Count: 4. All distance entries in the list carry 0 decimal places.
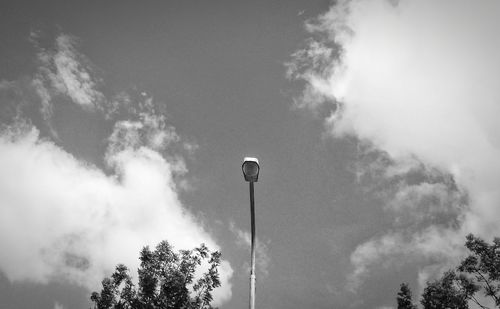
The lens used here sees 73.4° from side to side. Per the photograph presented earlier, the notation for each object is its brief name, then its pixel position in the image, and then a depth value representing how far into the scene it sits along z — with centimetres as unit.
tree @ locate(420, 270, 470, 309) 2342
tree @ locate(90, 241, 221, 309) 2252
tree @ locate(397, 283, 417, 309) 3255
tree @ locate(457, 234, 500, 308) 2139
